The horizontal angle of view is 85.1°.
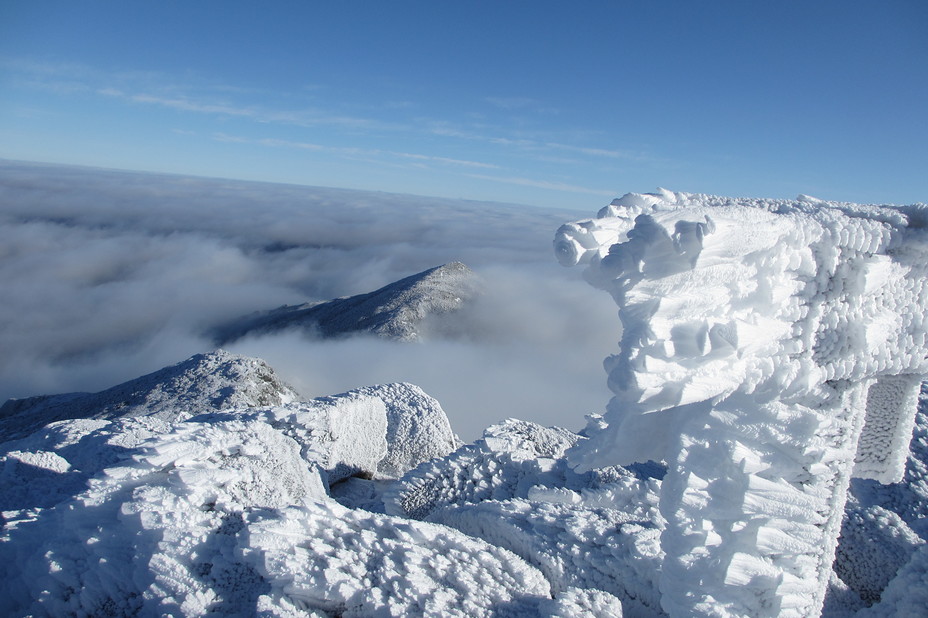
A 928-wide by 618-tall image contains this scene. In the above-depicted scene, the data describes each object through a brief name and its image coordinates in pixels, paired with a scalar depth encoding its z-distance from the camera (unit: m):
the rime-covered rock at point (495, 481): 2.19
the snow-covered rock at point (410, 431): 3.34
